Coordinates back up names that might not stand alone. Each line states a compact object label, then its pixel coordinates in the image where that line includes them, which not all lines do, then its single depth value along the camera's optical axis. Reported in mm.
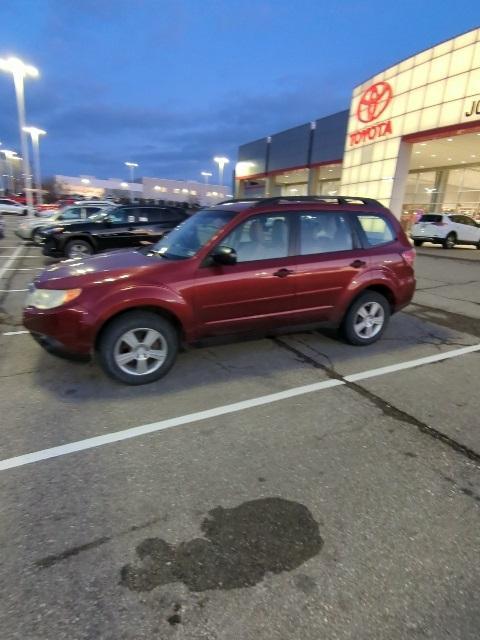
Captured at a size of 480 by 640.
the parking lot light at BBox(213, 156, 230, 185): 48025
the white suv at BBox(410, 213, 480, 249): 21078
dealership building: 20328
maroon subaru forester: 3854
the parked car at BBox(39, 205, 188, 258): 11570
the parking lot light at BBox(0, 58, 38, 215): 22359
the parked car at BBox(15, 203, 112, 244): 16906
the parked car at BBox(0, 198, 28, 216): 38666
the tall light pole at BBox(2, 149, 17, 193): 104562
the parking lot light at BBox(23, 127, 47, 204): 37744
